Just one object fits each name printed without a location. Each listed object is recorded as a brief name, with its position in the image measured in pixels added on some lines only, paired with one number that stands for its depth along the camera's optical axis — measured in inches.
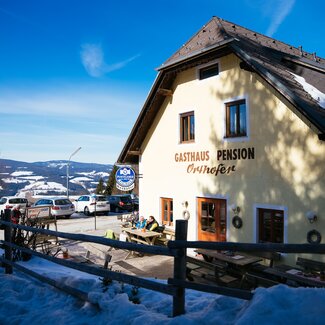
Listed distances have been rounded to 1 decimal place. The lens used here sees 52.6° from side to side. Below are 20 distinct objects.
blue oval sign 562.3
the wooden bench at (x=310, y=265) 308.7
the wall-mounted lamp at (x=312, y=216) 331.0
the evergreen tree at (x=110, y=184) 1637.6
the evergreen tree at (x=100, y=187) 1823.3
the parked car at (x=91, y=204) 1048.2
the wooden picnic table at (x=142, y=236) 499.3
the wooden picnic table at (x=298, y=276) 252.2
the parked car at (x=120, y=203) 1157.7
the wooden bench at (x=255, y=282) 279.6
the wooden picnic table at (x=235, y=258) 326.2
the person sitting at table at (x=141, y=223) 551.6
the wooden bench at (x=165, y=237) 516.1
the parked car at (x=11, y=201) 1022.8
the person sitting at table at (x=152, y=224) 527.5
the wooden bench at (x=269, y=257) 354.9
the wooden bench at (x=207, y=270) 309.8
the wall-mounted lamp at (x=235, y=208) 410.3
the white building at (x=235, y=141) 346.6
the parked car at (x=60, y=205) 964.6
